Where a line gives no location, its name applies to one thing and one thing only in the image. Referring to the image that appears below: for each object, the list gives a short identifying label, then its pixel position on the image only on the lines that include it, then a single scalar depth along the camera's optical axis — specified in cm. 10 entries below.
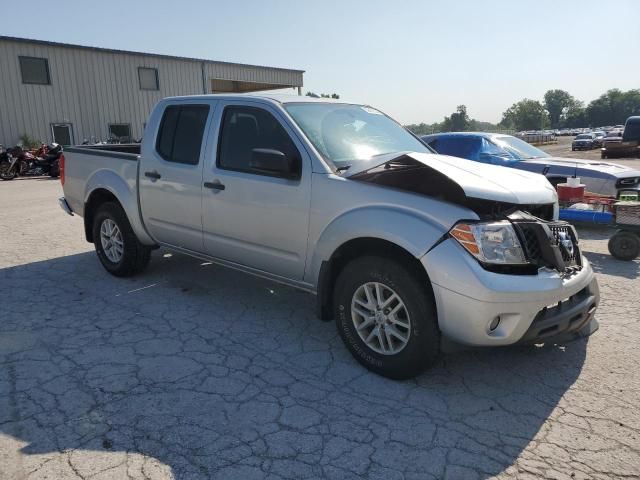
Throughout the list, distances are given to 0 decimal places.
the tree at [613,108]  14512
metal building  2223
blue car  807
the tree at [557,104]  17738
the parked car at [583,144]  4084
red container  707
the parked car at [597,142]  4142
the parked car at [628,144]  2567
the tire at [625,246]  611
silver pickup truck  294
